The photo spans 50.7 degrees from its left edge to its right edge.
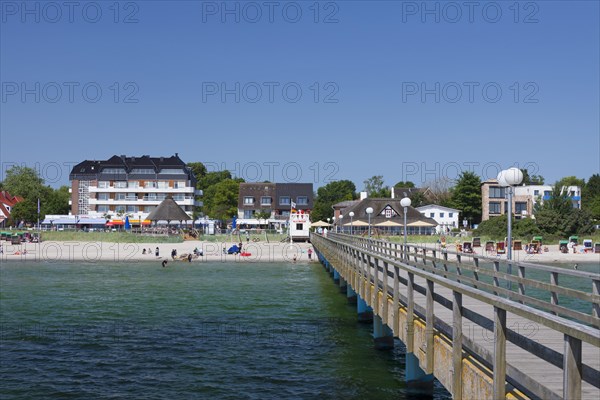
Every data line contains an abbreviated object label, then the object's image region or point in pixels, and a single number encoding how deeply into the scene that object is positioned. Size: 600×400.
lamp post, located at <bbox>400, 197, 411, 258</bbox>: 21.80
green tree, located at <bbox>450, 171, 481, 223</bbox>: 94.50
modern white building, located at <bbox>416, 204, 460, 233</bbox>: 93.19
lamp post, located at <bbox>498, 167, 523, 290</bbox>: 12.43
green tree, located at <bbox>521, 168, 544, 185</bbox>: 124.02
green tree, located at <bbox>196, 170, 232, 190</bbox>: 141.00
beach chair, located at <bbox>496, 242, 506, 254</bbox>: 58.99
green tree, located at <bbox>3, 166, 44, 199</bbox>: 124.81
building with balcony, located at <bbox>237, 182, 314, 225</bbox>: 113.25
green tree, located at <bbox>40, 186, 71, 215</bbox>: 113.44
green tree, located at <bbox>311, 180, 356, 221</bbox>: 131.62
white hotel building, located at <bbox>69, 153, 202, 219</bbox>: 106.56
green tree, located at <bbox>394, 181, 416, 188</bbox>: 138.25
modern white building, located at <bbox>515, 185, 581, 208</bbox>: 90.62
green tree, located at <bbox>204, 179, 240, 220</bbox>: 113.38
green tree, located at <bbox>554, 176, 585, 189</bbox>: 135.19
